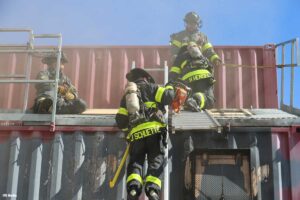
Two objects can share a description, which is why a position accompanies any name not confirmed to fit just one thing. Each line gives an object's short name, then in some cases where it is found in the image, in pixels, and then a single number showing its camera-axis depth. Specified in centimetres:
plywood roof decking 527
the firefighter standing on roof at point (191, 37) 744
